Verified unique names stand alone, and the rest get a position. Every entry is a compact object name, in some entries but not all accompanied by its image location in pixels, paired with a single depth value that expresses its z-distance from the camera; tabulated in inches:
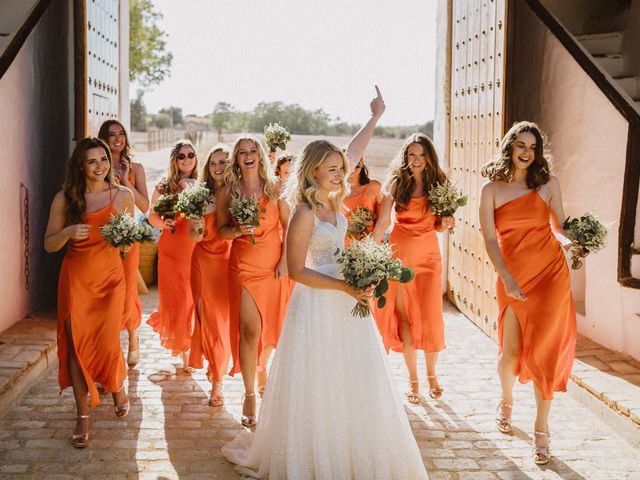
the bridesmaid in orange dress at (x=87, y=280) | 214.8
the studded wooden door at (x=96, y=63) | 317.7
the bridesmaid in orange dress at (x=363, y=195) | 261.9
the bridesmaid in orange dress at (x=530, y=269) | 207.6
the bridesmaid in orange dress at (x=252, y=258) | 231.3
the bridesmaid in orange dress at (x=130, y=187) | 264.4
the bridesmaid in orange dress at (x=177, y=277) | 277.3
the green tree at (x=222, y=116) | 2091.5
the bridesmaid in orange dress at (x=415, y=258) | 253.3
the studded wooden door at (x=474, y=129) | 326.0
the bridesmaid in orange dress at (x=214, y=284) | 248.4
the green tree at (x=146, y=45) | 1264.8
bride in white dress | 172.1
